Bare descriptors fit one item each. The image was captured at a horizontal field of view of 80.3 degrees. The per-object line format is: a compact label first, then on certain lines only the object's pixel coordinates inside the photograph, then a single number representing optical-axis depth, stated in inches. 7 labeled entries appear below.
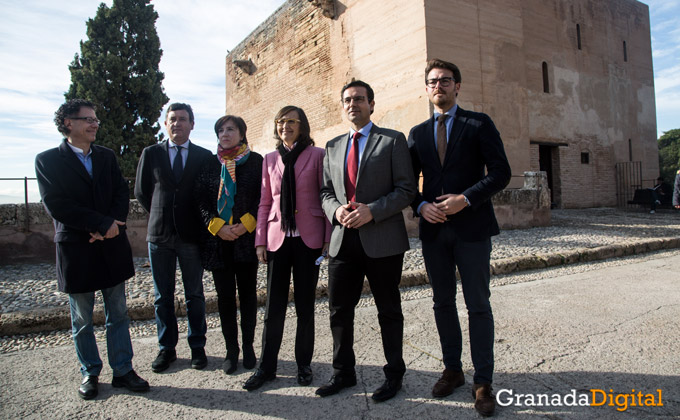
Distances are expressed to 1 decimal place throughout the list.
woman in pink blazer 109.3
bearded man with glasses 94.7
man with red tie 98.7
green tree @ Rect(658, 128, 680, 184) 1291.8
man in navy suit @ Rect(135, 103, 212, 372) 122.8
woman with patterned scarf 118.3
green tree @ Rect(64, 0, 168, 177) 547.2
